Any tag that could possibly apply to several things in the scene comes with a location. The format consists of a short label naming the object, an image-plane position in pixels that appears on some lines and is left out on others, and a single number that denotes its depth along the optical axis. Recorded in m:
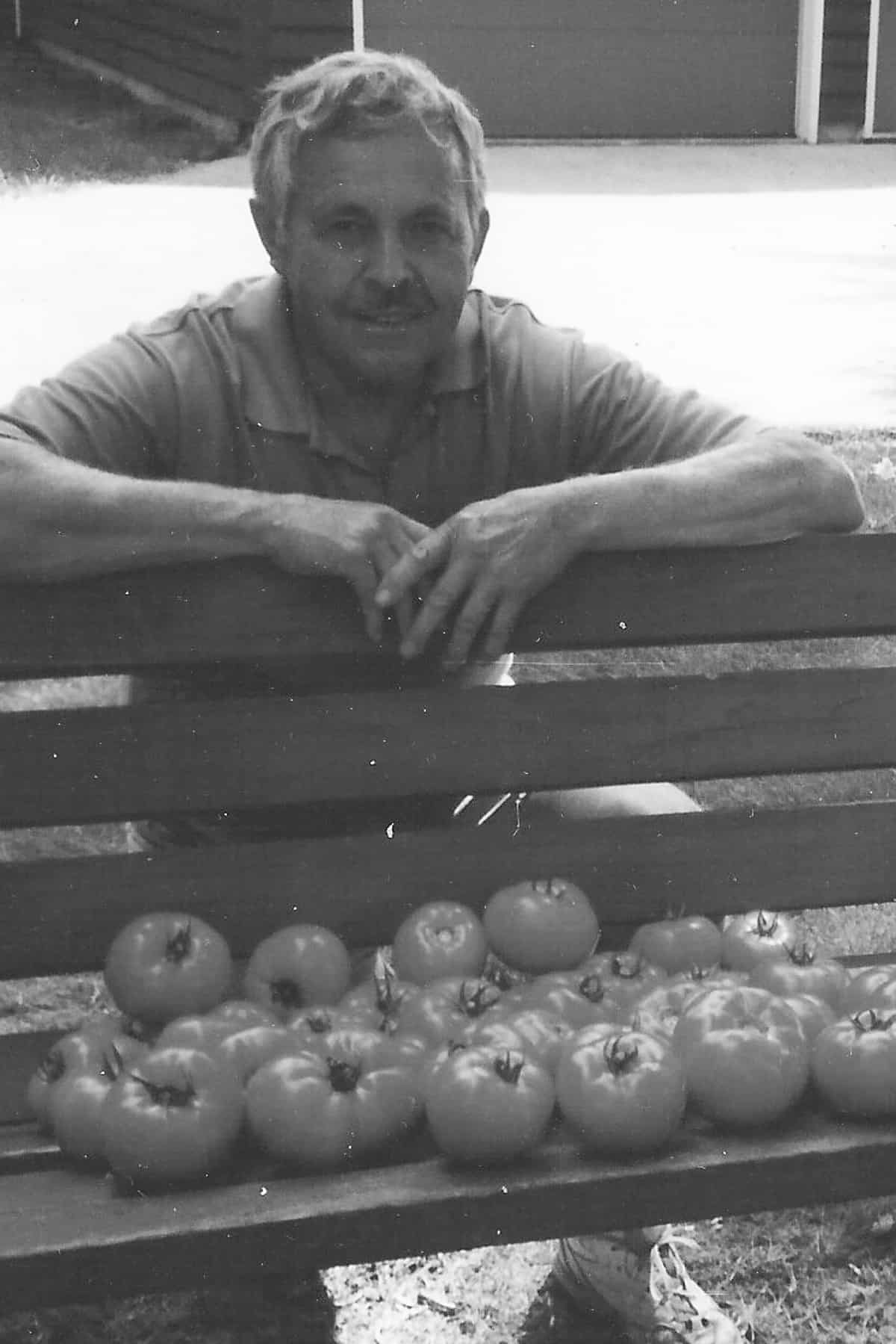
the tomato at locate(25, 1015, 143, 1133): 2.11
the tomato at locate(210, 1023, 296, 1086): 2.06
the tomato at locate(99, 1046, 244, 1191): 1.90
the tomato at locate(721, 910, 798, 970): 2.48
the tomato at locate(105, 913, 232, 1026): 2.32
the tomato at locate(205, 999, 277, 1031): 2.18
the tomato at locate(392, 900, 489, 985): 2.43
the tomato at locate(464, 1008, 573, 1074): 2.05
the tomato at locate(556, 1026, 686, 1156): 1.94
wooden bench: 2.41
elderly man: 2.35
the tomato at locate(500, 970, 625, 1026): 2.25
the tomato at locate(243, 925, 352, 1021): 2.38
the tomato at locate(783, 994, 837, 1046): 2.19
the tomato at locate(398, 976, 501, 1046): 2.19
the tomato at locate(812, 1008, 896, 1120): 2.03
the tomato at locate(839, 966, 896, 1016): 2.24
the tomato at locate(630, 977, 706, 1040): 2.17
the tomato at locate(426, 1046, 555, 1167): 1.92
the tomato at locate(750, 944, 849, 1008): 2.32
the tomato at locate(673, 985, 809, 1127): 2.02
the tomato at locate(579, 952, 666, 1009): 2.33
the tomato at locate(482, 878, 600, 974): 2.47
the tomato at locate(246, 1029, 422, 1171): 1.95
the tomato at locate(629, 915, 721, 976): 2.52
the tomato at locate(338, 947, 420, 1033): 2.22
